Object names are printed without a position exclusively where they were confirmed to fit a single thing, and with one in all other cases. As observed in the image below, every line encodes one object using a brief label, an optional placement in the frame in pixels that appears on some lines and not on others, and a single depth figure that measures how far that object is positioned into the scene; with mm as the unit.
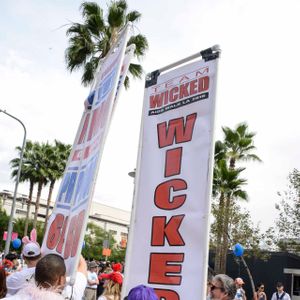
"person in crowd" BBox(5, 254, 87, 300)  3082
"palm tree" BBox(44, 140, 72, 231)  42094
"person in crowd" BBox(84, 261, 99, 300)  13255
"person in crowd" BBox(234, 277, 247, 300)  12001
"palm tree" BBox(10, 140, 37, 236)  42344
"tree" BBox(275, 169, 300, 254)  27000
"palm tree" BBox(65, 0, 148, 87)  17641
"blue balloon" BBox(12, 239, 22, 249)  20059
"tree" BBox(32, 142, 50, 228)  42062
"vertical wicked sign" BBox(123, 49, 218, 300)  3857
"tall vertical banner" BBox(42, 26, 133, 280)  3857
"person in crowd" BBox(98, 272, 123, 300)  4570
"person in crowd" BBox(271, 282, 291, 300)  16409
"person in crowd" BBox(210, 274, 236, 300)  4297
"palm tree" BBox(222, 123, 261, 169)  27812
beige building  90562
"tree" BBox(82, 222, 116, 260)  77262
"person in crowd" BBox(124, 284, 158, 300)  2688
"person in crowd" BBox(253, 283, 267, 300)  17669
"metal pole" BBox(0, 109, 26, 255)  24569
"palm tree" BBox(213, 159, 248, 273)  26953
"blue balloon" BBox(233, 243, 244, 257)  15541
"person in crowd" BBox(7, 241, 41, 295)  4445
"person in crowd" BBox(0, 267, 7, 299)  3396
